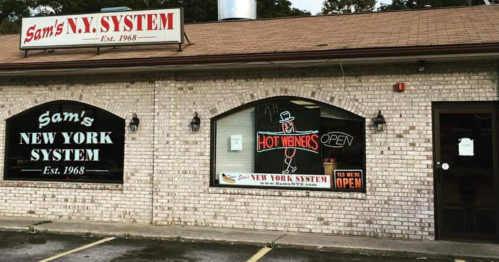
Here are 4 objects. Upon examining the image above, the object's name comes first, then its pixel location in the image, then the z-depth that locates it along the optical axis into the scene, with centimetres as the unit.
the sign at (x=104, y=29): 938
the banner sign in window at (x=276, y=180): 818
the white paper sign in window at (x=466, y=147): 745
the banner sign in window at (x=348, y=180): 799
